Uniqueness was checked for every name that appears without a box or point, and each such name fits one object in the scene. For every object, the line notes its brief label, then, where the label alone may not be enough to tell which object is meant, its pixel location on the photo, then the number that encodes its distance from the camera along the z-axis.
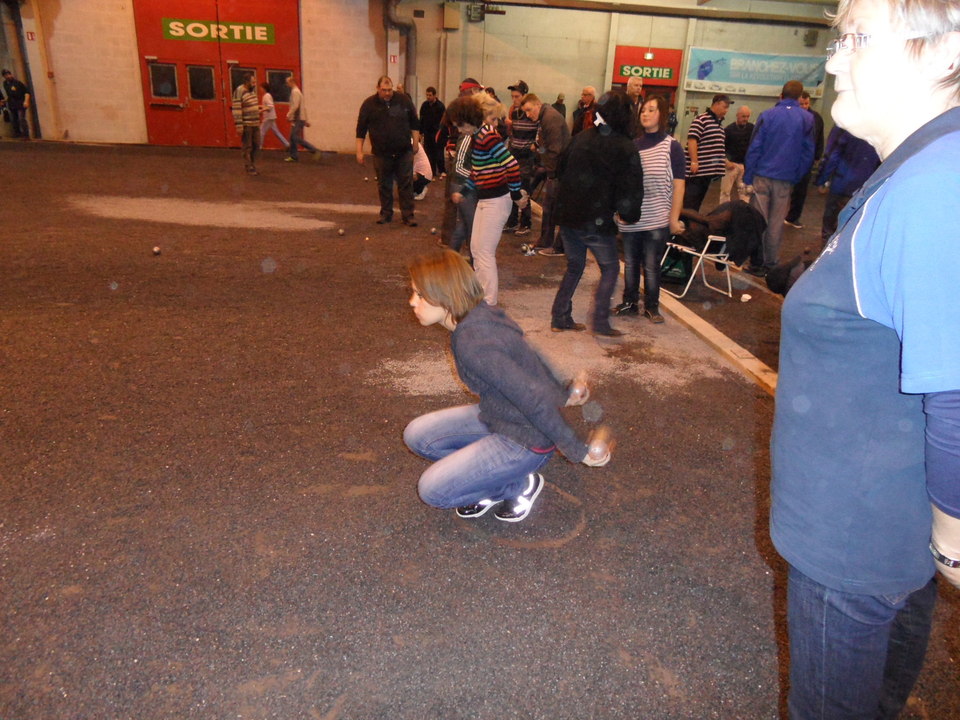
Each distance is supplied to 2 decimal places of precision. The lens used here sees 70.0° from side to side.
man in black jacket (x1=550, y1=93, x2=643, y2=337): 5.68
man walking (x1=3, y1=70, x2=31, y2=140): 21.50
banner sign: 23.81
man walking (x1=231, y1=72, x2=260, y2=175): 15.65
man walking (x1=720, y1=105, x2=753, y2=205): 11.25
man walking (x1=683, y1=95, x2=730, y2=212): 9.58
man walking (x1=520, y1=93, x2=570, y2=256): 9.68
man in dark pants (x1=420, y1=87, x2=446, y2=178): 18.00
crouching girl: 3.05
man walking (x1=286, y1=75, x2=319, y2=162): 19.59
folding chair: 7.77
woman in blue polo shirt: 1.14
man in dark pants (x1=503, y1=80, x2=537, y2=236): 9.91
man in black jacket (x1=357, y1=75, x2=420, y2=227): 10.38
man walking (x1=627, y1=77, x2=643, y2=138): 10.54
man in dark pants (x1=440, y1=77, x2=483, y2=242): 7.79
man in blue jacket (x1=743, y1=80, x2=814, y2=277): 8.16
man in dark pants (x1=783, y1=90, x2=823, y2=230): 12.16
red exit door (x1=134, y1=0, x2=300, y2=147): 22.33
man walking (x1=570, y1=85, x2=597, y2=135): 9.50
